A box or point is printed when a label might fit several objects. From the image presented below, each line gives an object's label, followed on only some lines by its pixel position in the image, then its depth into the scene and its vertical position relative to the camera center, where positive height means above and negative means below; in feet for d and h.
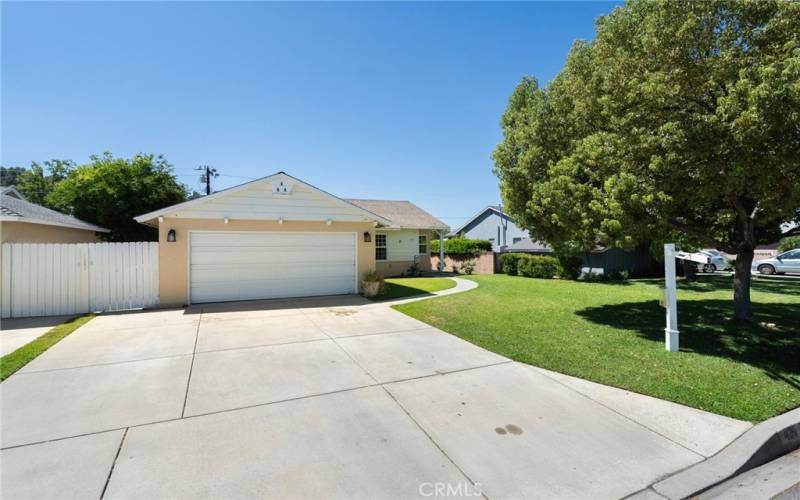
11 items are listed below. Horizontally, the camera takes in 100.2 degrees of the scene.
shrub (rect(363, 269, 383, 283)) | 38.18 -2.77
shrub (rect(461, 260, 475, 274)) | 68.90 -3.17
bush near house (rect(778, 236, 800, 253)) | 76.95 +0.95
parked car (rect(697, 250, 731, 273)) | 69.62 -3.17
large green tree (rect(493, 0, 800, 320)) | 16.17 +6.61
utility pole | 91.86 +22.26
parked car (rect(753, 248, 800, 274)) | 61.05 -2.93
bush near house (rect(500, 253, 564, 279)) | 58.95 -2.69
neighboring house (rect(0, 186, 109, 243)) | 28.73 +3.20
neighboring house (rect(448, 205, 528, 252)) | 97.89 +7.27
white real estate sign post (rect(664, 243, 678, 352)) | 18.49 -2.88
